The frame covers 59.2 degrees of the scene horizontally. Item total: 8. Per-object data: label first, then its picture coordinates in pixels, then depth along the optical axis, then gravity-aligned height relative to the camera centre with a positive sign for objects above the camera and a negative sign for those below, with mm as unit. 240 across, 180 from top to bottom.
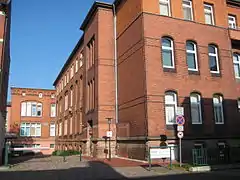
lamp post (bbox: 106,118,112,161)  17379 -23
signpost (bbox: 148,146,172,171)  10838 -1606
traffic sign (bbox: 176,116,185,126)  10964 +43
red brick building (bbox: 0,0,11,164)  14275 +6025
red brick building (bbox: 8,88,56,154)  39964 +1111
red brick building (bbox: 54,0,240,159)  14263 +3610
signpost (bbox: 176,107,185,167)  10934 +43
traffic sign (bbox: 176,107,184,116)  11178 +467
